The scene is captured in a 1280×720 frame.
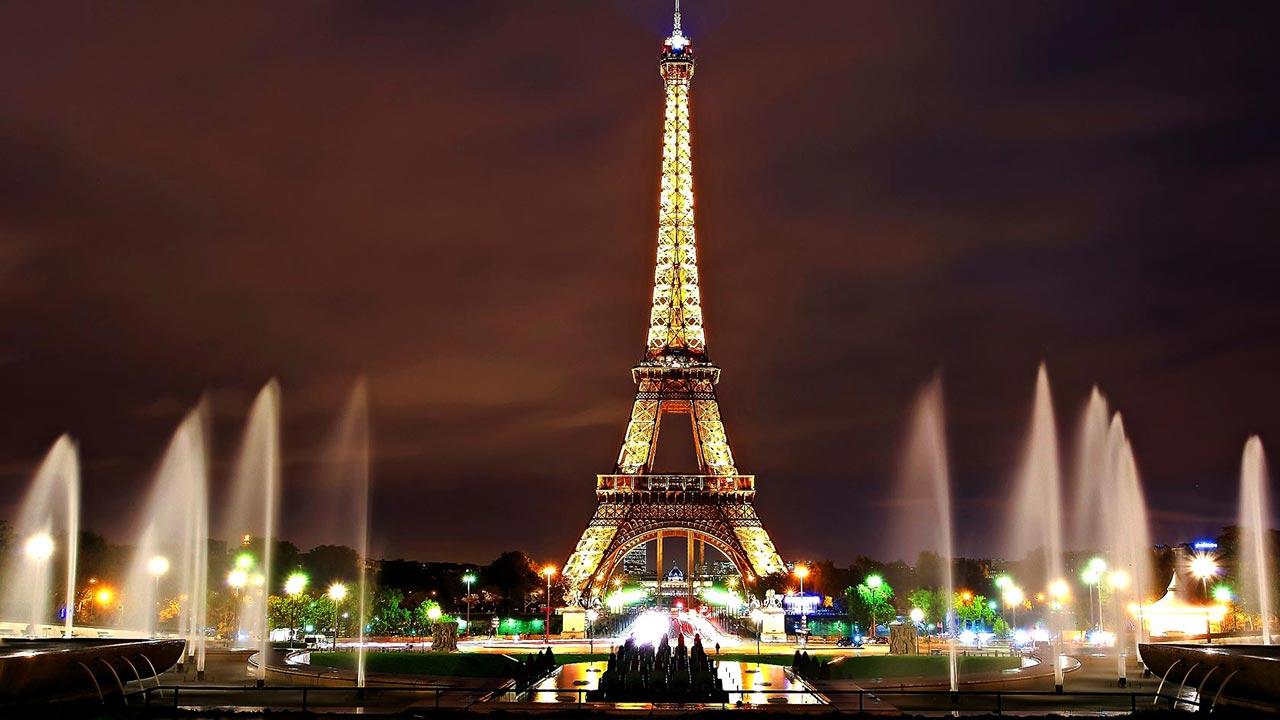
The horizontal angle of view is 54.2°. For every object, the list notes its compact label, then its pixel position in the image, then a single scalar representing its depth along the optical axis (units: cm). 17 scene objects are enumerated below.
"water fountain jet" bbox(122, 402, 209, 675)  4138
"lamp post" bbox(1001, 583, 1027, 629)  7212
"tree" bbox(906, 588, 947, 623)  7988
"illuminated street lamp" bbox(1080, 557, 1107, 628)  6197
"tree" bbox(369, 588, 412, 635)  7562
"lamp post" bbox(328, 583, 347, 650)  6039
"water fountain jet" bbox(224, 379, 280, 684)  3847
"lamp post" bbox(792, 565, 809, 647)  6561
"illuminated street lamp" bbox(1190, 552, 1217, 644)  5806
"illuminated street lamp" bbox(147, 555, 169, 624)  4809
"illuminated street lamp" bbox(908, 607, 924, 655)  7468
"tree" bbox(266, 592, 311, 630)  6500
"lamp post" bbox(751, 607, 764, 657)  6995
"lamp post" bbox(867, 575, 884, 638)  8172
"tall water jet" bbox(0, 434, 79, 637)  7406
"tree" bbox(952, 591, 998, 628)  8119
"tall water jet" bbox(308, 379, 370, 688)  3280
